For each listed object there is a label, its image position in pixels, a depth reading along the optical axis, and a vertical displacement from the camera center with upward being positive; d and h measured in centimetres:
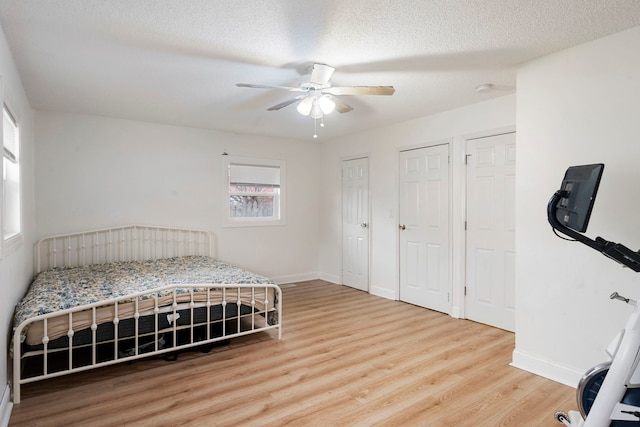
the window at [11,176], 268 +26
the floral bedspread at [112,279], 264 -70
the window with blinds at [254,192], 536 +21
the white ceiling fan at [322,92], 269 +88
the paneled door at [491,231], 359 -28
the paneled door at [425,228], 416 -29
